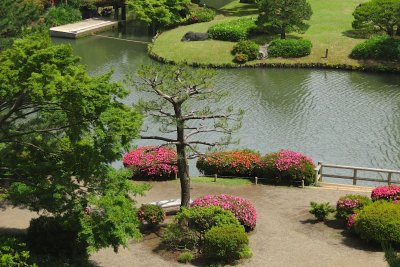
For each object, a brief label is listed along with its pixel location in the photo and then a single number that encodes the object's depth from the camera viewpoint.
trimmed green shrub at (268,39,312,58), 58.78
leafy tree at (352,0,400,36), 60.12
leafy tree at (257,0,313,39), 60.09
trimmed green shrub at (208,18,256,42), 62.09
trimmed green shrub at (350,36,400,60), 57.41
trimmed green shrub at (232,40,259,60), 58.81
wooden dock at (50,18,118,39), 69.00
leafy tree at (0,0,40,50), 35.59
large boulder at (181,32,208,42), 63.50
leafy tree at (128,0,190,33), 66.38
